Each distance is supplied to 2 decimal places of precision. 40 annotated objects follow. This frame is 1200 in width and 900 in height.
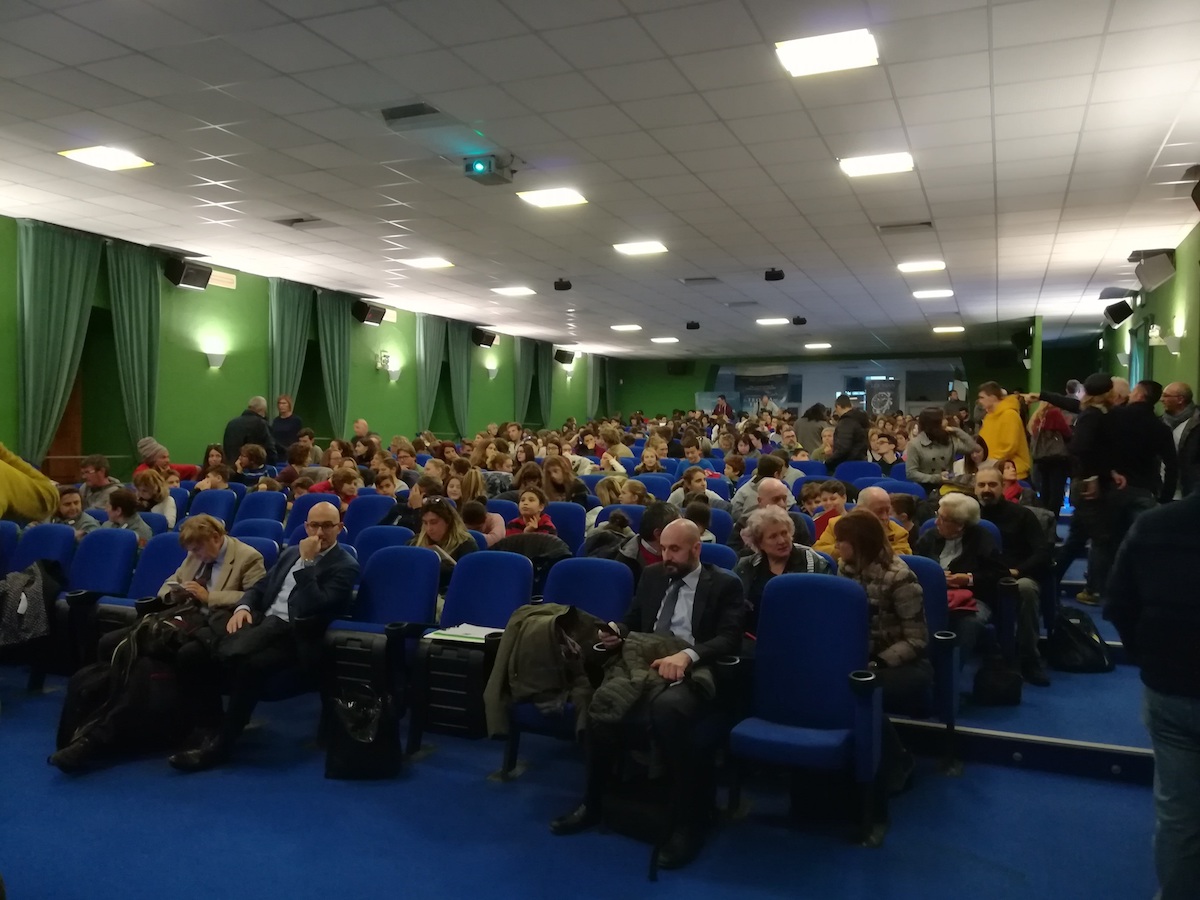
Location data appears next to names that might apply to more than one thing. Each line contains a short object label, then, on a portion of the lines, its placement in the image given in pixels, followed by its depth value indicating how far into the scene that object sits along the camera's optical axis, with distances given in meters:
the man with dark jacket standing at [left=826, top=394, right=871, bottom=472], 7.67
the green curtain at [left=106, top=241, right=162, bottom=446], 9.08
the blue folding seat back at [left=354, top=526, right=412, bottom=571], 4.91
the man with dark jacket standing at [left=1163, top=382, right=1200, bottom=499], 5.98
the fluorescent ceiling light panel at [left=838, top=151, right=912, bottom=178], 5.95
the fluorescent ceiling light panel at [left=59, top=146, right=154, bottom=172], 6.10
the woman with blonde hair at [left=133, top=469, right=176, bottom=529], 6.27
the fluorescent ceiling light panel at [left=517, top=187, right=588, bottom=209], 6.93
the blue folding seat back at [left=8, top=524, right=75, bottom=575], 5.06
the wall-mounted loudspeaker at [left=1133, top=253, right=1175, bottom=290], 8.46
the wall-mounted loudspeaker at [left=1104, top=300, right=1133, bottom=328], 11.48
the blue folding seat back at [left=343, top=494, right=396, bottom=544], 5.97
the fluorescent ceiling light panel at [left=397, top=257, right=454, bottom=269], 9.89
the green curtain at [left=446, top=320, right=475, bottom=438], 15.55
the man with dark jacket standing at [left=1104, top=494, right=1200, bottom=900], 1.98
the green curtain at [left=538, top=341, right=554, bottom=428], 19.06
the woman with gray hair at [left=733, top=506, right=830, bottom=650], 3.54
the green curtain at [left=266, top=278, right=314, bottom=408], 11.30
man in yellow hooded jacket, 6.41
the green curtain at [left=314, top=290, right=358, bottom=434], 12.19
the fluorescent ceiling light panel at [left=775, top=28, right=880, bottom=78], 4.17
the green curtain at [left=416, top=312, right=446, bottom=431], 14.60
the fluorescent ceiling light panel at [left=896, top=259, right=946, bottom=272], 9.70
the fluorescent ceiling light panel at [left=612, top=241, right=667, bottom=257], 8.89
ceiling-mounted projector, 5.92
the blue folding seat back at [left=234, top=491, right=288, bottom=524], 6.21
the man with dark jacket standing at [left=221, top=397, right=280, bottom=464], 9.15
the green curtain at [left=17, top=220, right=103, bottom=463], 8.12
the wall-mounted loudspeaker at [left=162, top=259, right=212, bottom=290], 9.67
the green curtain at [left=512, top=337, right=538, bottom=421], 18.11
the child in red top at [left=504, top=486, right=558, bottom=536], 4.94
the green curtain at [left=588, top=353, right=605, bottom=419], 22.06
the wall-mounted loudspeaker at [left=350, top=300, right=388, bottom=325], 12.88
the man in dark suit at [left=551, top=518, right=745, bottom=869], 2.89
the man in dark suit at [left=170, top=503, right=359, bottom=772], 3.67
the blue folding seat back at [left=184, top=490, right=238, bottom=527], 6.36
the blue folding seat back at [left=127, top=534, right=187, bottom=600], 4.69
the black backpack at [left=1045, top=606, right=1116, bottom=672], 4.50
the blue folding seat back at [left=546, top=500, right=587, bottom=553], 5.48
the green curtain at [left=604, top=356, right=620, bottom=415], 23.27
